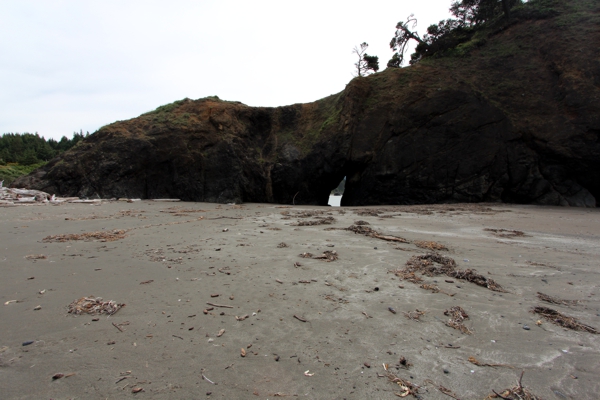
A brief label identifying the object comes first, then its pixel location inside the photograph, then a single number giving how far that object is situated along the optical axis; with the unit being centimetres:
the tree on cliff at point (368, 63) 2724
